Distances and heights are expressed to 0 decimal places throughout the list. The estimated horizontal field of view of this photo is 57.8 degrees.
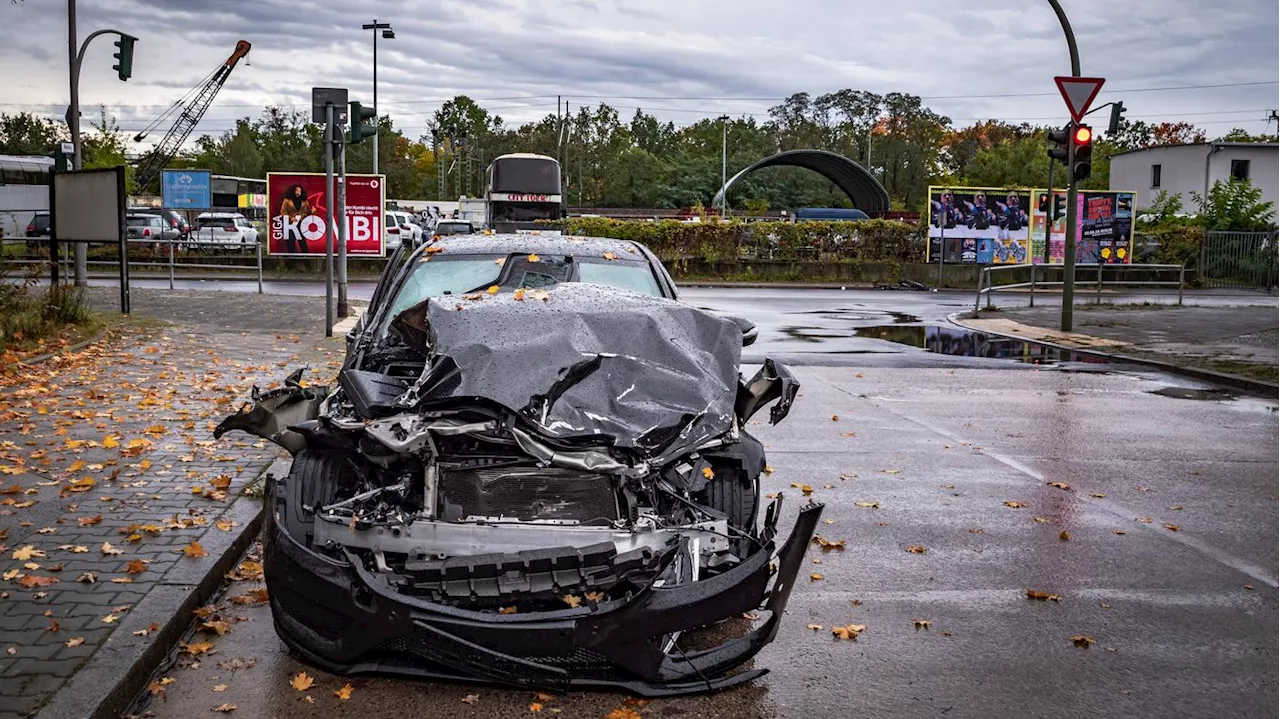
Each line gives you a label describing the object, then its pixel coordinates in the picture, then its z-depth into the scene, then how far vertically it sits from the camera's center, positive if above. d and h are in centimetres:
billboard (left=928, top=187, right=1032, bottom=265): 3772 +100
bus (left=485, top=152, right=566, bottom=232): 3938 +181
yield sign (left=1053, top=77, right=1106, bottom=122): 1894 +272
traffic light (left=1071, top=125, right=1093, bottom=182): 1948 +186
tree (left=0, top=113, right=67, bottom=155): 8094 +716
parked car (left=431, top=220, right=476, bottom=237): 4097 +57
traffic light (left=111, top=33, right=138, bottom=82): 2625 +402
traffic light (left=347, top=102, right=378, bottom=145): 1734 +176
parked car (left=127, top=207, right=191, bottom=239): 4398 +71
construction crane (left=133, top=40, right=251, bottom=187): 8762 +795
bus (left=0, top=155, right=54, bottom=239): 4797 +210
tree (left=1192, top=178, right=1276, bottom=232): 4059 +179
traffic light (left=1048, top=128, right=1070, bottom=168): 1988 +198
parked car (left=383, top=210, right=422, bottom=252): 4269 +51
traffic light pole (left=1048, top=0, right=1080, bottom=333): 1919 +65
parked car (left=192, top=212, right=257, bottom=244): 4253 +29
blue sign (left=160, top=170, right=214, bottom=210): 6062 +248
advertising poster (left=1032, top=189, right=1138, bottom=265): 3791 +98
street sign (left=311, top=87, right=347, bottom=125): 1611 +194
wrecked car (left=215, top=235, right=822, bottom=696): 402 -102
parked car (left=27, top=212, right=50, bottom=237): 4192 +28
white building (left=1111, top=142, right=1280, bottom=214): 5650 +465
